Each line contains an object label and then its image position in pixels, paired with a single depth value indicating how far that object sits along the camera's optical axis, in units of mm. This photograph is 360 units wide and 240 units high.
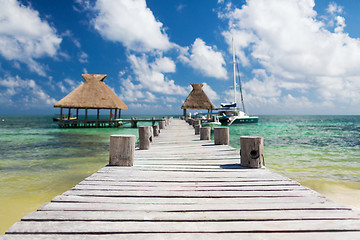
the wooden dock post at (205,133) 9712
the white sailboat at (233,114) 38812
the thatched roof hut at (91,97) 32812
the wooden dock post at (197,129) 11816
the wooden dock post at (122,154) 4676
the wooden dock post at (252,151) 4523
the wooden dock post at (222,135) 7886
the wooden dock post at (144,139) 7340
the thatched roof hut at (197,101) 39622
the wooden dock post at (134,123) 36650
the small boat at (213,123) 28934
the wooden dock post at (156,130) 11477
